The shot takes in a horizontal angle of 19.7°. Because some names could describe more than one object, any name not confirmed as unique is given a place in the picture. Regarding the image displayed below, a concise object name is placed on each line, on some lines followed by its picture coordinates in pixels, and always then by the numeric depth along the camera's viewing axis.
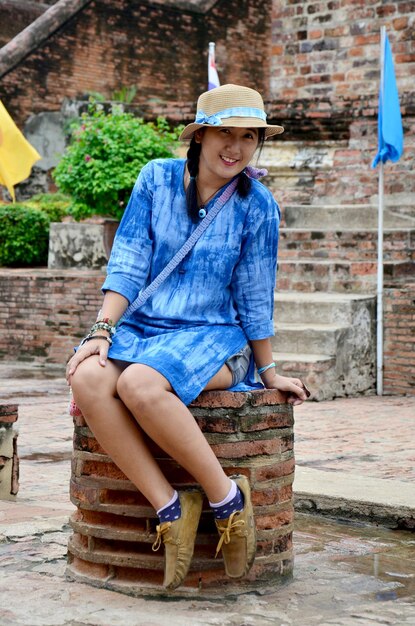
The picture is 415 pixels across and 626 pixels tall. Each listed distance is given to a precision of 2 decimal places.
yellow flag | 11.47
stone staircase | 10.66
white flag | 13.10
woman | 3.65
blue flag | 11.34
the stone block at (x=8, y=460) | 5.67
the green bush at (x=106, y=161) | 13.05
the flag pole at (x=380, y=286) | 11.23
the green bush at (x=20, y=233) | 14.47
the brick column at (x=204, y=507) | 3.79
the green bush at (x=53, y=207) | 15.30
